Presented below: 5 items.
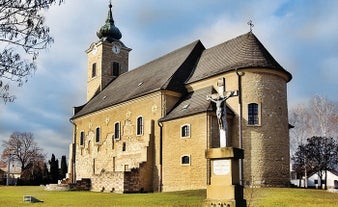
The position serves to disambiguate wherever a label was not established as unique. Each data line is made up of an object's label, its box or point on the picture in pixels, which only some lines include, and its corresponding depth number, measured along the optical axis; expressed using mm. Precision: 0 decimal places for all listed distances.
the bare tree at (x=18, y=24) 10359
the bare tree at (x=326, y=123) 42250
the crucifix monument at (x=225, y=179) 14016
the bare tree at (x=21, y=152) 70000
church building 28500
